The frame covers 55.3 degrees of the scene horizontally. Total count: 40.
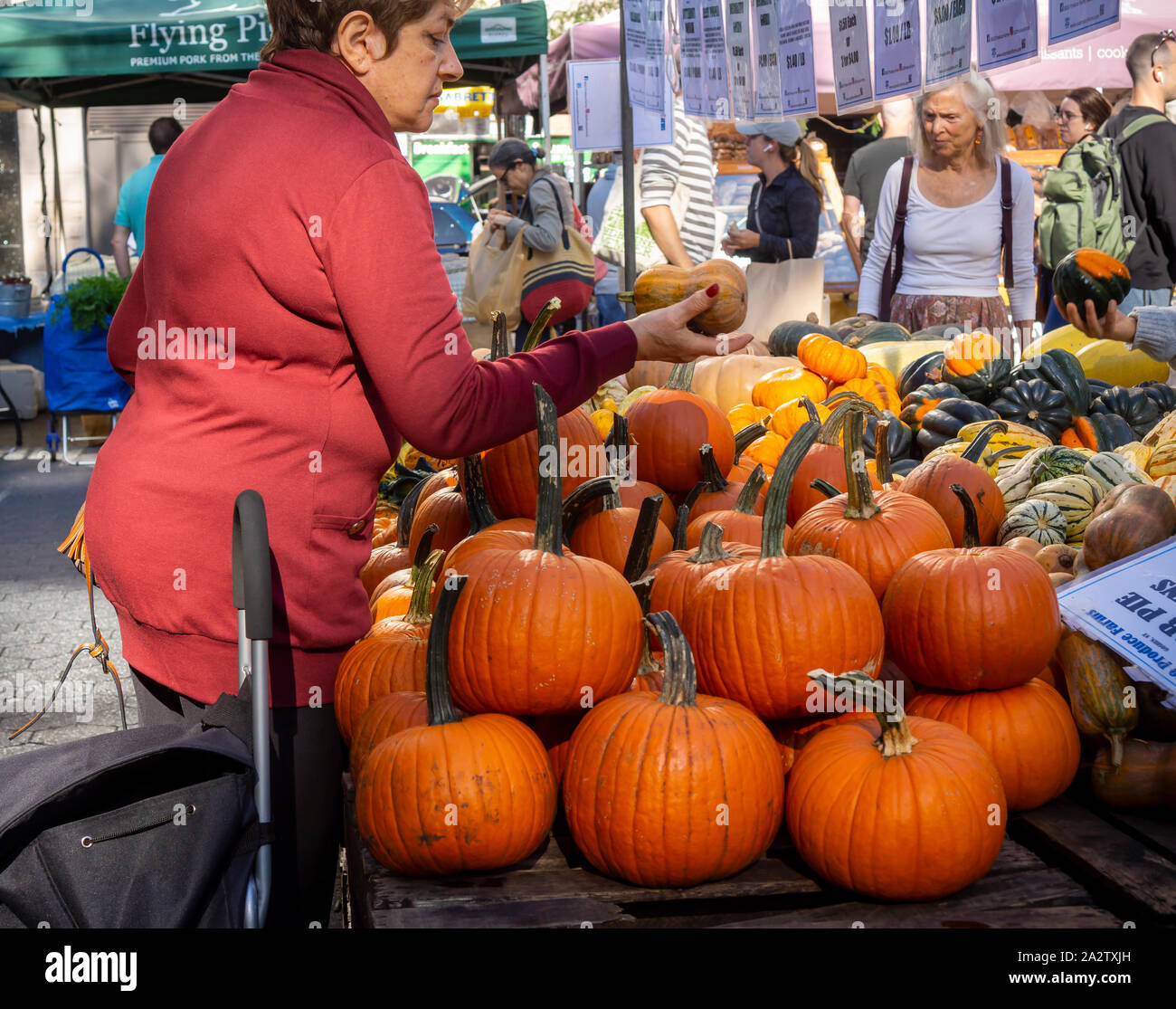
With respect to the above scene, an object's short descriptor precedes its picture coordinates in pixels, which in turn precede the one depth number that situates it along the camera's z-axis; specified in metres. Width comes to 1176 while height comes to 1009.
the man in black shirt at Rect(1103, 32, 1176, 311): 6.18
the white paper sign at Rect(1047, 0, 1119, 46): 4.15
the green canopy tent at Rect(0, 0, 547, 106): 9.40
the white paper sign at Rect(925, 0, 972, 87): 4.75
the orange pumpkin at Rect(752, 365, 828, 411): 4.41
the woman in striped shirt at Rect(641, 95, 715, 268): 6.62
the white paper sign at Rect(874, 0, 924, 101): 5.18
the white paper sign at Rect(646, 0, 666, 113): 6.59
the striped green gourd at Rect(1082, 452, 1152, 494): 3.21
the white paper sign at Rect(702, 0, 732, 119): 6.47
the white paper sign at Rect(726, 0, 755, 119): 6.32
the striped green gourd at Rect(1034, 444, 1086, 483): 3.34
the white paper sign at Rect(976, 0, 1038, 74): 4.49
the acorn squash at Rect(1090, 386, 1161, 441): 4.12
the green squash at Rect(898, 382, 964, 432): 4.43
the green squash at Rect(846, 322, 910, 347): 5.46
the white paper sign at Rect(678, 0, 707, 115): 6.66
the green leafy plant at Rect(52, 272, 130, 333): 8.55
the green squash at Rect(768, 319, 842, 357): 5.51
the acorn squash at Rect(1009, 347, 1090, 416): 4.25
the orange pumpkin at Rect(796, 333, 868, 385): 4.57
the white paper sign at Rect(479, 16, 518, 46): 9.83
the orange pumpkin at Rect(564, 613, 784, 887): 1.68
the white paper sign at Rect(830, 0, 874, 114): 5.62
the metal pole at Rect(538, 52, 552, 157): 10.06
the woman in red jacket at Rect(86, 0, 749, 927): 1.72
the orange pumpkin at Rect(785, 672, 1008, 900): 1.64
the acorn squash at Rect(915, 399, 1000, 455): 4.15
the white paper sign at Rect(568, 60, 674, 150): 8.14
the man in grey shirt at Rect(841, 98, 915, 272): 7.58
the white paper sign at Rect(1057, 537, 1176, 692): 1.94
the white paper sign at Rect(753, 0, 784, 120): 6.10
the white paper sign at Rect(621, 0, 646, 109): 6.52
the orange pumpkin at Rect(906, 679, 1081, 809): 1.92
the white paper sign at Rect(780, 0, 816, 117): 5.91
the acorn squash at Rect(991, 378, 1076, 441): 4.19
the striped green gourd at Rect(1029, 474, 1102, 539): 3.01
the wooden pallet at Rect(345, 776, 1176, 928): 1.61
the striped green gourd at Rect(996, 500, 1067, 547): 2.93
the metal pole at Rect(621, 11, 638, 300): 6.55
